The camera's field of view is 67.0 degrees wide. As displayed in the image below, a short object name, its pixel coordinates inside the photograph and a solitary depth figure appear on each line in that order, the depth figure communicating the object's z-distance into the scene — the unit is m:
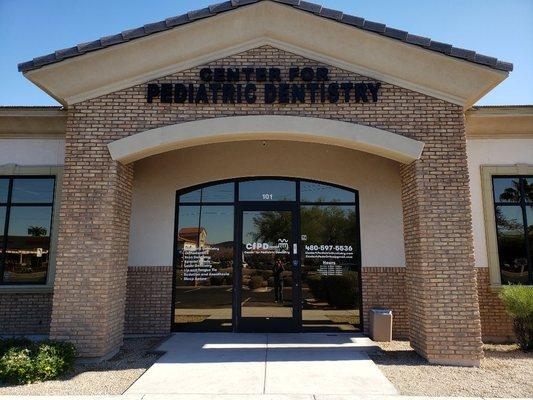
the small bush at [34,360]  5.91
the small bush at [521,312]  7.73
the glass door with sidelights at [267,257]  9.18
